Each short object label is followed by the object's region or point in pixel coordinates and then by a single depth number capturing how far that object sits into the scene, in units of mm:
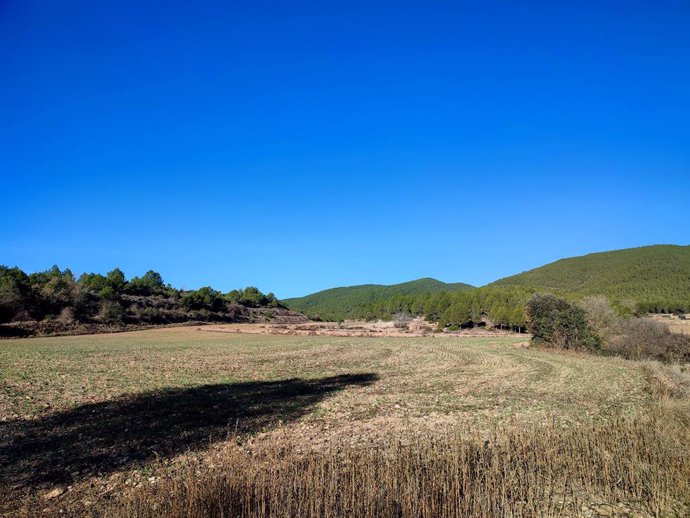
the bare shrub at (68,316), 75725
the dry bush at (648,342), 41219
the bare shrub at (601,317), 47747
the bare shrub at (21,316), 72438
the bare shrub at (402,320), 100369
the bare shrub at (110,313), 84131
